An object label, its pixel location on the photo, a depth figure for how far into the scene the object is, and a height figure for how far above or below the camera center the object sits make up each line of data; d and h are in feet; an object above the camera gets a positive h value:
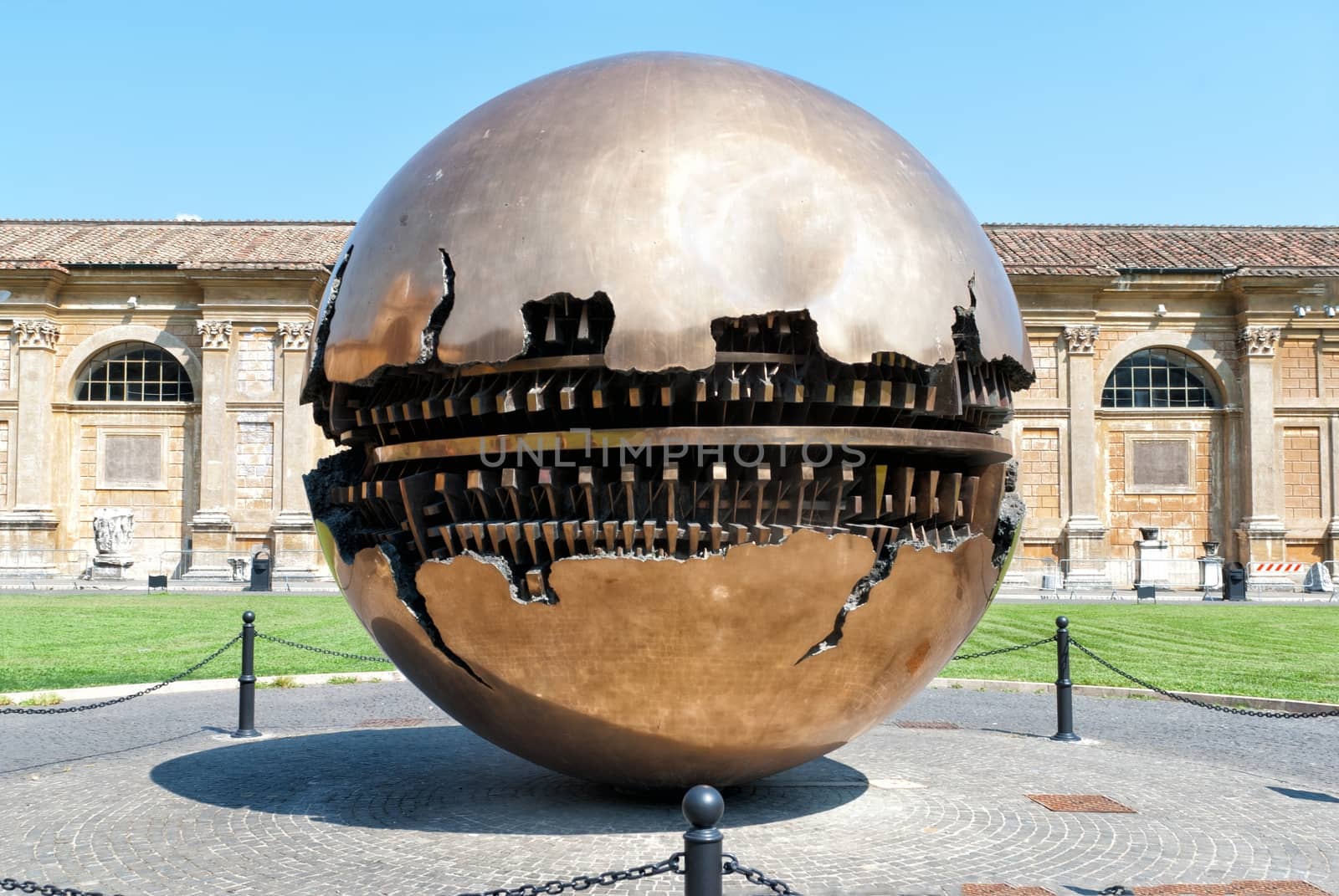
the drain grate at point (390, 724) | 32.19 -6.21
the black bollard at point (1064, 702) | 30.68 -5.40
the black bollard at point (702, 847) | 11.60 -3.48
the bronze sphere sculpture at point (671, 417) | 16.70 +1.28
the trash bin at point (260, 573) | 99.50 -6.10
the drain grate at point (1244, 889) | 16.57 -5.65
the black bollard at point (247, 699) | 30.83 -5.29
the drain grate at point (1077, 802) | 21.80 -5.82
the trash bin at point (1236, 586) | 97.19 -7.28
